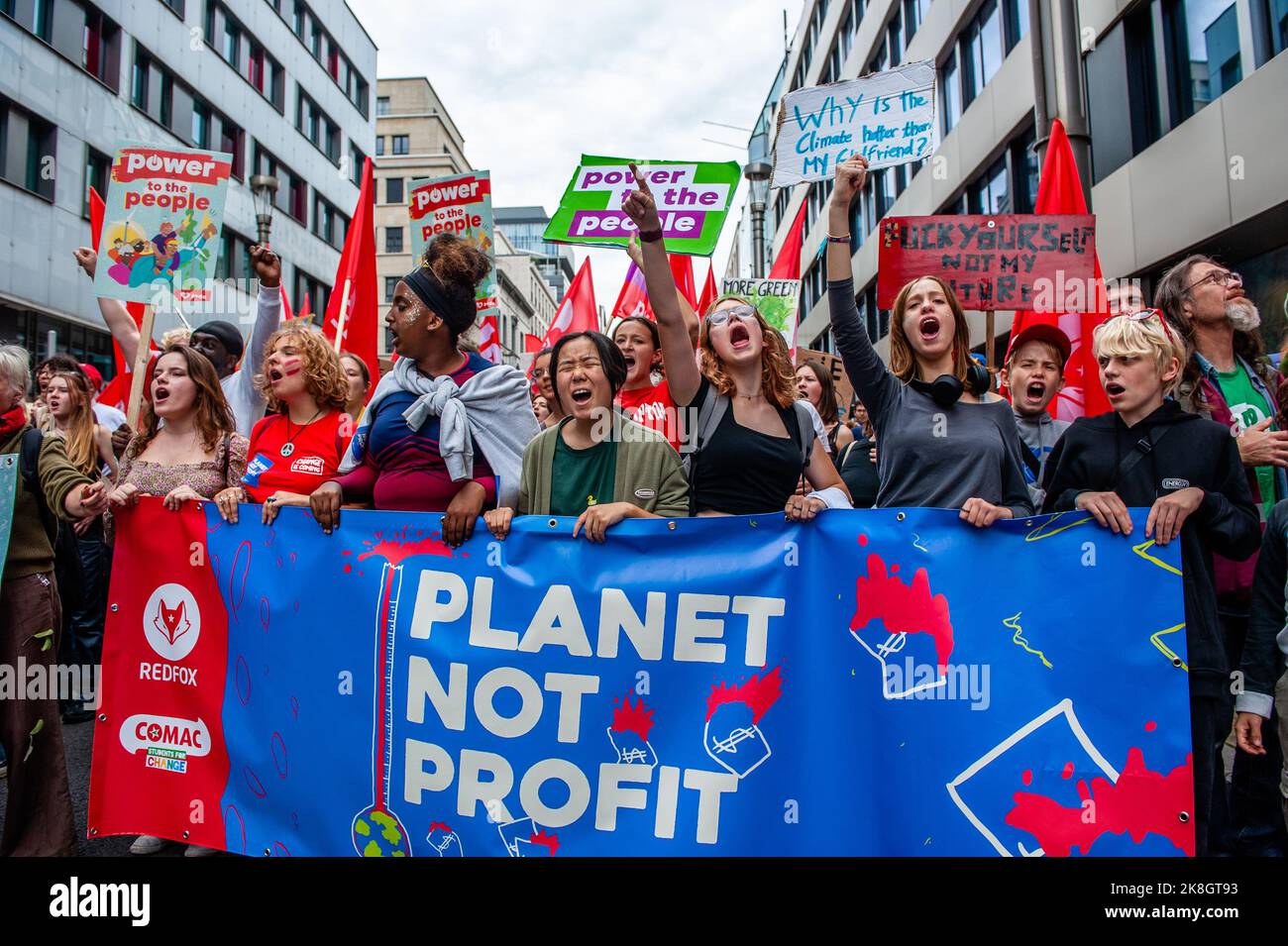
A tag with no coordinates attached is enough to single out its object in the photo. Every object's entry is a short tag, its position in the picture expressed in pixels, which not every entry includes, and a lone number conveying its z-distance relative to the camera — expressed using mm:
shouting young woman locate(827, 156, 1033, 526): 3041
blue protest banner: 2611
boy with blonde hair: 2674
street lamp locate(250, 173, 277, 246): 14548
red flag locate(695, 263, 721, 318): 8859
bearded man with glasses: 3105
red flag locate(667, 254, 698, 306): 7672
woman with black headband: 3322
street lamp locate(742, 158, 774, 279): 15195
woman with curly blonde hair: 3699
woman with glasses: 3227
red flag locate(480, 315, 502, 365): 8164
